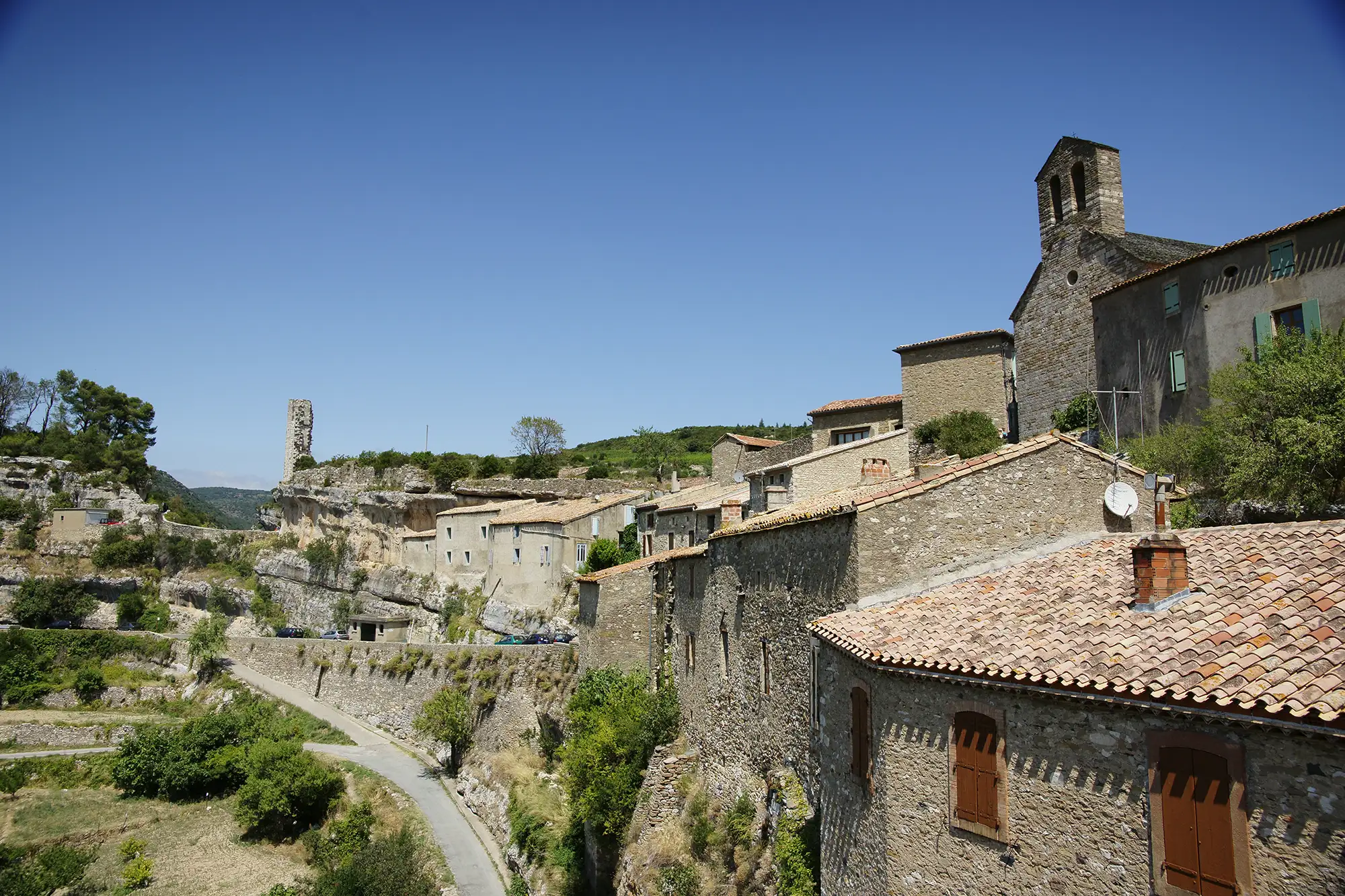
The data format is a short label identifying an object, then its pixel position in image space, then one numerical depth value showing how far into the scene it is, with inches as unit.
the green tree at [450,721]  1435.8
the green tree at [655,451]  3048.7
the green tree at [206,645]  2030.0
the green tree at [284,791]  1334.9
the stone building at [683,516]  1380.4
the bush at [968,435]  1280.8
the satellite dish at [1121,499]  551.5
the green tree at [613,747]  925.2
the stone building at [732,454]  1754.4
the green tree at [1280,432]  644.1
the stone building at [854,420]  1530.5
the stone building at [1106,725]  292.2
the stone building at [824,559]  537.3
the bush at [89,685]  2030.6
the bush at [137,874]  1185.4
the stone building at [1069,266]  1213.7
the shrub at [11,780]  1499.8
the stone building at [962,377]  1430.9
